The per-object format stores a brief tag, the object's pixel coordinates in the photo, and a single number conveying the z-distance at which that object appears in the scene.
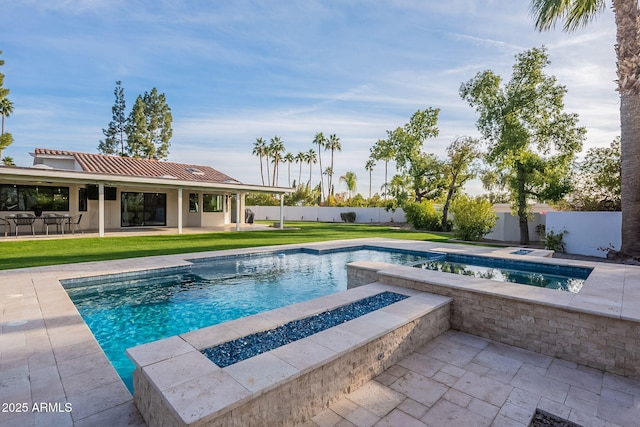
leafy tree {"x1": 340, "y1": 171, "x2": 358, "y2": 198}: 47.00
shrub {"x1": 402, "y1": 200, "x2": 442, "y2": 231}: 21.84
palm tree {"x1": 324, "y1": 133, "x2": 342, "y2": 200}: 48.44
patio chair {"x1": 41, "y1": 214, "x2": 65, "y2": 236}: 13.38
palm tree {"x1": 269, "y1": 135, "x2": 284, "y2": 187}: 44.94
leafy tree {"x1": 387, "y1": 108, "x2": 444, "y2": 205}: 22.39
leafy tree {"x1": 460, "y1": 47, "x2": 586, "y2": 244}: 14.20
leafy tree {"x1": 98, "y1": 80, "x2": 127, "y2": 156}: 32.25
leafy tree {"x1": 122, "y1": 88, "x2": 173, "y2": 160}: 32.53
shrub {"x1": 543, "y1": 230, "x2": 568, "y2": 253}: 12.21
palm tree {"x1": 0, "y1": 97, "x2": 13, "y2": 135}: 24.95
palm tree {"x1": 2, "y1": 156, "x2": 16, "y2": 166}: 24.33
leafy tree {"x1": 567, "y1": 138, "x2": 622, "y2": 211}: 12.50
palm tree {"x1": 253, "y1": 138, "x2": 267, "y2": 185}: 45.66
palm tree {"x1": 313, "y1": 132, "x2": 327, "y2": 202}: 47.91
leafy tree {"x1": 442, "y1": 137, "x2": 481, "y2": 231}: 21.23
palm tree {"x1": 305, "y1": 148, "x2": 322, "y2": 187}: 49.16
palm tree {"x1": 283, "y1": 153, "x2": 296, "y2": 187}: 47.62
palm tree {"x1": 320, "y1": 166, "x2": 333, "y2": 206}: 49.62
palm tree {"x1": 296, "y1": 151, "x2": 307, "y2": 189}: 49.12
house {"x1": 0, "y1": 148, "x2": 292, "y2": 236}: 13.43
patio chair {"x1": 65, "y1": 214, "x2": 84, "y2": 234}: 14.40
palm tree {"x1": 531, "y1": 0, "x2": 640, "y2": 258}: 8.67
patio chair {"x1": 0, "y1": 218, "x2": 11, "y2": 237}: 12.99
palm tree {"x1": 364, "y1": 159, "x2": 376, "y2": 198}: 26.12
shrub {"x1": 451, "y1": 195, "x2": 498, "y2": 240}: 15.55
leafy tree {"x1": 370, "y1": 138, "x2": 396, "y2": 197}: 23.61
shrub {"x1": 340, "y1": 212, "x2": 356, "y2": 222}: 32.28
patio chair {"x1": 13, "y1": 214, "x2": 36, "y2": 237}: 12.94
